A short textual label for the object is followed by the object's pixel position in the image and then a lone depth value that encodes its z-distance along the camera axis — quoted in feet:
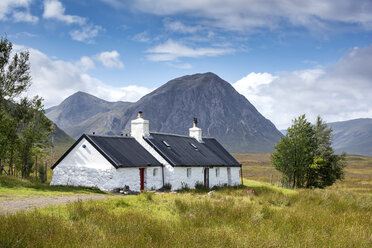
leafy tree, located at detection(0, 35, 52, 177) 97.04
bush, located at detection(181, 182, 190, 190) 106.42
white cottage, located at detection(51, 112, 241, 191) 92.32
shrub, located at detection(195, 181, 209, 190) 111.65
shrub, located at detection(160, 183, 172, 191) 102.35
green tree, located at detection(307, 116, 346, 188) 140.15
